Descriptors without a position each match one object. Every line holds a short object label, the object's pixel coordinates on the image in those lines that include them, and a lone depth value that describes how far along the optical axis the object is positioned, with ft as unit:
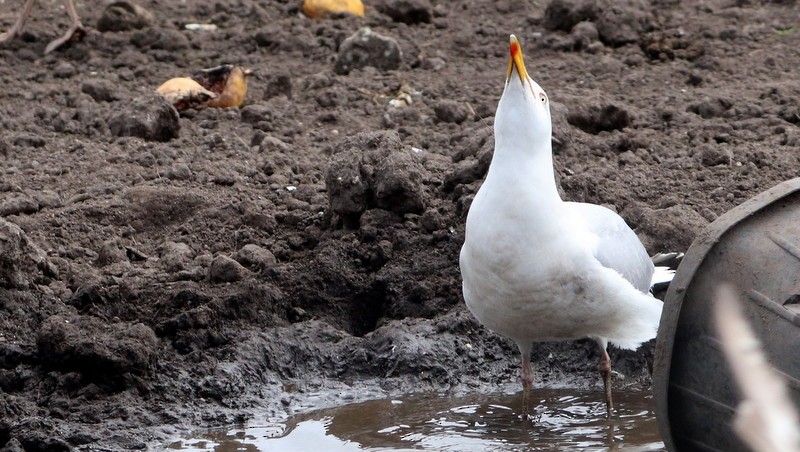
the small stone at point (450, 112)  50.67
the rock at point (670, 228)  38.14
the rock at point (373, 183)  40.16
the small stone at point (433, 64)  58.65
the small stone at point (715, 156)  45.03
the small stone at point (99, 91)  53.57
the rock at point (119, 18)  61.67
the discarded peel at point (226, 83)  53.78
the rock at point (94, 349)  31.91
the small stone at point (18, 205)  40.93
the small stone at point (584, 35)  60.64
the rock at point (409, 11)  64.59
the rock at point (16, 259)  34.81
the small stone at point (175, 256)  38.81
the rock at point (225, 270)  37.68
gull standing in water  28.96
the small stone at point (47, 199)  42.16
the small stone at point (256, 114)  51.57
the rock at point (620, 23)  60.64
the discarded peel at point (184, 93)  52.75
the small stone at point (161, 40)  60.18
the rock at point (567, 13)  61.82
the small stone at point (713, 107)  50.80
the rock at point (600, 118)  49.39
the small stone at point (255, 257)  39.09
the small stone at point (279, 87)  54.80
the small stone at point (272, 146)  48.24
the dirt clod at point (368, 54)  58.03
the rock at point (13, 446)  28.45
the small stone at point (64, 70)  56.29
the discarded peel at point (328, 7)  64.80
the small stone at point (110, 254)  39.06
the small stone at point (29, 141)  48.14
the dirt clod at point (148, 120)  49.01
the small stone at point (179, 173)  45.19
